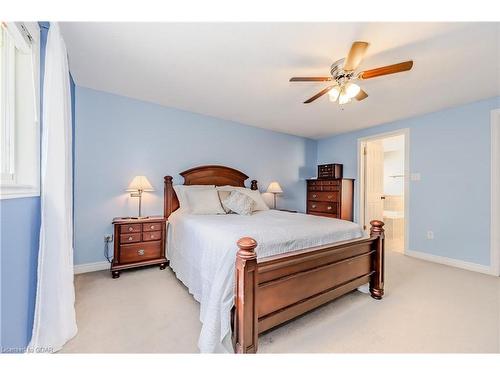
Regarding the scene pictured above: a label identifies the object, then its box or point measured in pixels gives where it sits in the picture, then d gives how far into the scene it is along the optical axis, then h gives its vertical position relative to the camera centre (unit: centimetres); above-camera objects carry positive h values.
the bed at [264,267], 132 -63
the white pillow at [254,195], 329 -14
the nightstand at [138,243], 258 -72
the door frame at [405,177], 363 +20
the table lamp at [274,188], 413 -2
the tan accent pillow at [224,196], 300 -14
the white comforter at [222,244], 136 -48
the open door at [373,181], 438 +14
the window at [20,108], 124 +48
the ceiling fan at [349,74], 154 +94
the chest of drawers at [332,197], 422 -21
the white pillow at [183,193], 296 -10
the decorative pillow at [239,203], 288 -23
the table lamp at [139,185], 274 +1
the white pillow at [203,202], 283 -21
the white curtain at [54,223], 137 -26
